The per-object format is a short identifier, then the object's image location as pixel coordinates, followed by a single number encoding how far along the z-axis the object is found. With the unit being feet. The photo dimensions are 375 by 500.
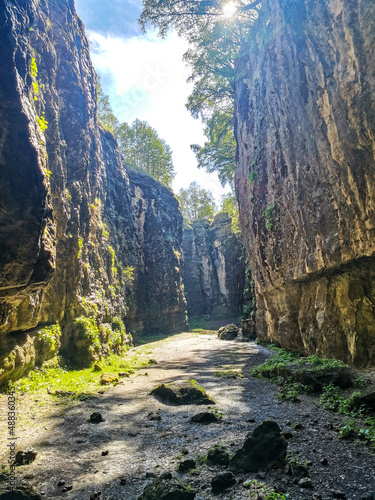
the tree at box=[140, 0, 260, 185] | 47.96
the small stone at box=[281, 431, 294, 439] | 14.95
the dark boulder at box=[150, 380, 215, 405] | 23.52
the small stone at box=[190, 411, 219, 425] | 18.93
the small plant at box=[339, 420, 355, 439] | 14.33
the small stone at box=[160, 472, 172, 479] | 11.77
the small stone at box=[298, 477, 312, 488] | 10.61
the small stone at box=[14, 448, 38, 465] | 13.83
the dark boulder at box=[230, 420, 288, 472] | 12.10
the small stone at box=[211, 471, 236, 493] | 11.11
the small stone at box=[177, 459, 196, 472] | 12.84
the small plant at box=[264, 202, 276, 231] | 46.28
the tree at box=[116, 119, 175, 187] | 139.44
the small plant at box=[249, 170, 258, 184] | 50.96
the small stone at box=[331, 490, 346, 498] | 9.85
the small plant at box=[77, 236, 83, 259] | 42.50
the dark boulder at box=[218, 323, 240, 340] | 76.82
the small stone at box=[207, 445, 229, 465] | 13.01
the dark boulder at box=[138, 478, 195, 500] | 10.09
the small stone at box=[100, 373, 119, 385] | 32.17
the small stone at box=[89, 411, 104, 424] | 20.38
